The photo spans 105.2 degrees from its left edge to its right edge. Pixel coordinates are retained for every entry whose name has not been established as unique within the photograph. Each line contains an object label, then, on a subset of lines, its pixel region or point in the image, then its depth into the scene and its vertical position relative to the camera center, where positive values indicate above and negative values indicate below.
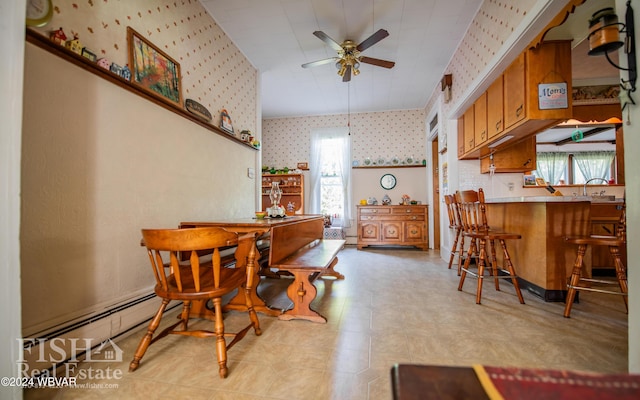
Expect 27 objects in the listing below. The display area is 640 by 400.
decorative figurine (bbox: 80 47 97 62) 1.48 +0.91
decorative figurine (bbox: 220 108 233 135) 2.92 +0.98
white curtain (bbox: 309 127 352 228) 5.76 +0.86
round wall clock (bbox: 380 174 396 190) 5.65 +0.47
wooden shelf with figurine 1.27 +0.83
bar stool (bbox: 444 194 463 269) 3.03 -0.21
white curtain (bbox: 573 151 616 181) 4.31 +0.69
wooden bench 1.82 -0.49
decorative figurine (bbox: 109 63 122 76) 1.66 +0.91
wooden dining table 1.73 -0.55
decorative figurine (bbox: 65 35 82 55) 1.40 +0.91
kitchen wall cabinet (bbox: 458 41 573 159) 2.15 +1.04
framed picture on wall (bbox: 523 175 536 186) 3.72 +0.32
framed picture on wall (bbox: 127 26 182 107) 1.85 +1.10
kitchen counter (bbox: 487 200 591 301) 2.13 -0.32
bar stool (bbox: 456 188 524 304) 2.19 -0.32
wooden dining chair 1.22 -0.44
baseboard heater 1.23 -0.80
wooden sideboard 4.99 -0.51
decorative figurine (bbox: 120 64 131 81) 1.72 +0.92
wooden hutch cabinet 5.88 +0.35
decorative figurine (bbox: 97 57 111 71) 1.58 +0.91
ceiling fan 2.83 +1.85
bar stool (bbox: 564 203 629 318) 1.80 -0.44
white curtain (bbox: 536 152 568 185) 4.65 +0.70
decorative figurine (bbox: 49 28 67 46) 1.34 +0.92
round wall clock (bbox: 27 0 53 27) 1.24 +1.00
